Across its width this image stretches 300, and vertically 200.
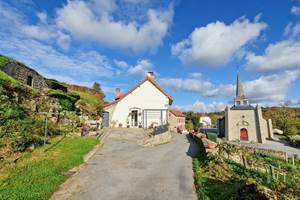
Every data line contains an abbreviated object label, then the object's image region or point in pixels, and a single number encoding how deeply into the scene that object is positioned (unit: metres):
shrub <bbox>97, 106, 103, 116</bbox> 25.01
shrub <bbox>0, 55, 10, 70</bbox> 13.93
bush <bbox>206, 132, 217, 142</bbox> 25.53
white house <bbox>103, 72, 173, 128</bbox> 26.05
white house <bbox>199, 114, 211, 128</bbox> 80.49
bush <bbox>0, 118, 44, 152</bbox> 8.33
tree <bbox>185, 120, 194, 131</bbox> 44.50
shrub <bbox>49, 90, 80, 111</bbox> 17.97
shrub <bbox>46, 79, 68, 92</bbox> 23.25
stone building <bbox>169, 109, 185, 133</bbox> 37.76
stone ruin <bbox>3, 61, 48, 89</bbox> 15.12
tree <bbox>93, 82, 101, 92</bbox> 48.37
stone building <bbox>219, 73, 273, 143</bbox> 36.07
